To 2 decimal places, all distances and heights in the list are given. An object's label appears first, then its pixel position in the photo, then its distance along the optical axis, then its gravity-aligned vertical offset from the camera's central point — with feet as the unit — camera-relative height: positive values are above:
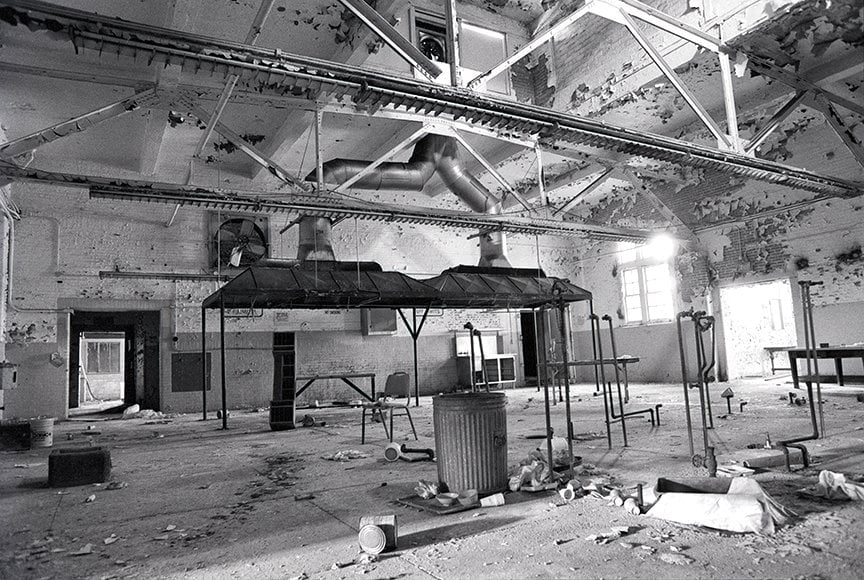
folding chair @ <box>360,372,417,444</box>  24.52 -1.96
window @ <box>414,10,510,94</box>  29.81 +17.43
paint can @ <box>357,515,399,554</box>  9.02 -3.23
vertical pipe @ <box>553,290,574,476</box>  13.31 -0.43
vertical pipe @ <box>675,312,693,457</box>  13.84 -1.08
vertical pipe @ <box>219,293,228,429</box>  26.50 +0.66
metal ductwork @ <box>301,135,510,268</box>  33.68 +11.07
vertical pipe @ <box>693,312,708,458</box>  13.67 -0.57
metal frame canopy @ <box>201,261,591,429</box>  27.25 +3.14
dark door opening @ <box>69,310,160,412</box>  37.45 +0.85
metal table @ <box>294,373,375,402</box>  29.92 -1.62
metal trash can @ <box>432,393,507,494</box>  12.19 -2.28
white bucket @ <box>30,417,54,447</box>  24.25 -3.14
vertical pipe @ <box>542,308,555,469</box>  13.01 -2.44
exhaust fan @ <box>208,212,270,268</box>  38.86 +8.29
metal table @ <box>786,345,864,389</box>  21.98 -1.57
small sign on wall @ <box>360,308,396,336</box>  42.91 +1.98
